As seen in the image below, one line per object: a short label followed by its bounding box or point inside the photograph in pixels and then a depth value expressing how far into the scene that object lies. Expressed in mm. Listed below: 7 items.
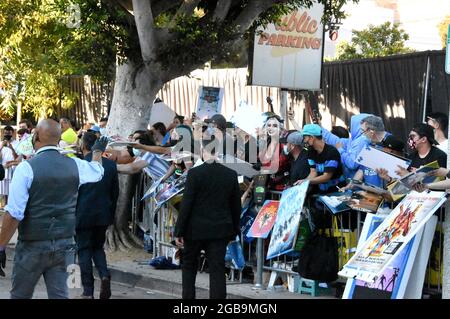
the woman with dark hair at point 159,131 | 14169
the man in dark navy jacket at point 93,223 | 9867
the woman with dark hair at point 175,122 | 14906
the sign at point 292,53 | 17047
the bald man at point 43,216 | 7082
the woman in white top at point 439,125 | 10406
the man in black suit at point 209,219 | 8586
